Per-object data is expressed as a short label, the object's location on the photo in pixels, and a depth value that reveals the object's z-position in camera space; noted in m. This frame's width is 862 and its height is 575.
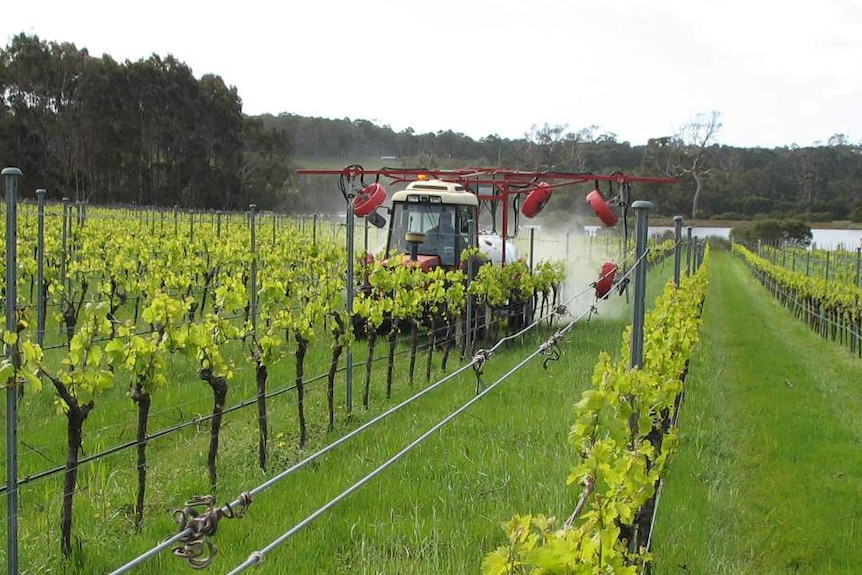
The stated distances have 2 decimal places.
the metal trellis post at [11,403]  3.99
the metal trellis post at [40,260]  7.54
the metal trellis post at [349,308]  7.47
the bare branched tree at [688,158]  72.44
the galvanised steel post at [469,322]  10.45
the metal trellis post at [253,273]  9.35
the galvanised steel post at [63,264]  10.89
